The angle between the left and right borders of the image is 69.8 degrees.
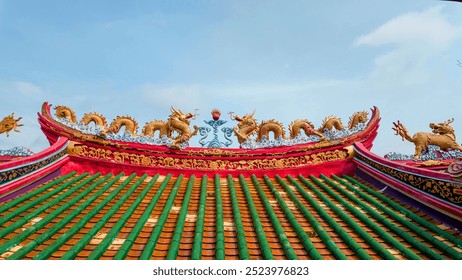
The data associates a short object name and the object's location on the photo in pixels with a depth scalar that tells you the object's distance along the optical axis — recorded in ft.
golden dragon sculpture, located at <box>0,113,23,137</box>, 25.04
